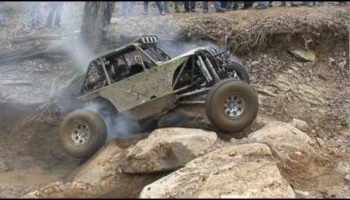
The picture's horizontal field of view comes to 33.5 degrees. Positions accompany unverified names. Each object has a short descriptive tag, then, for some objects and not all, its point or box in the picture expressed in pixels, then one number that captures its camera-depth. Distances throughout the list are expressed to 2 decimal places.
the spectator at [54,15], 15.16
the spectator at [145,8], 15.42
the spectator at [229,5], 15.86
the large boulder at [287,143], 8.90
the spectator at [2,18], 15.61
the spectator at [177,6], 16.05
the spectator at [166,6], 15.91
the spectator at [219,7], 15.39
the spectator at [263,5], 15.12
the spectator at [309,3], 15.17
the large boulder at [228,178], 7.37
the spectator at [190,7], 15.69
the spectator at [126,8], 15.66
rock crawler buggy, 9.91
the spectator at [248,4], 15.72
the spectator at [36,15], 15.42
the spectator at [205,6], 15.66
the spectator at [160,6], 15.42
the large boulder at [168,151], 8.93
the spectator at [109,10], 13.09
